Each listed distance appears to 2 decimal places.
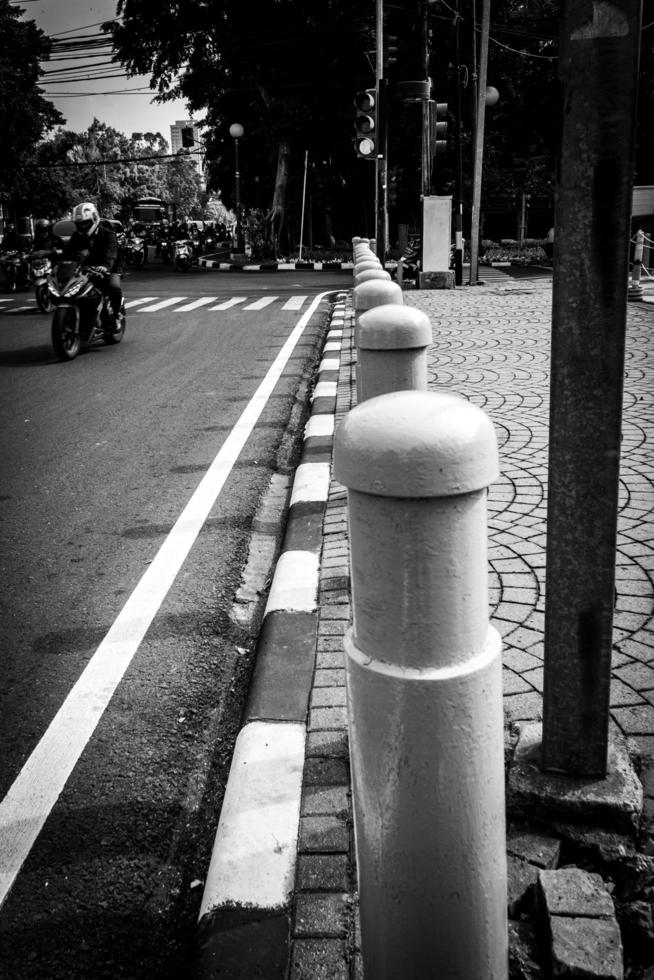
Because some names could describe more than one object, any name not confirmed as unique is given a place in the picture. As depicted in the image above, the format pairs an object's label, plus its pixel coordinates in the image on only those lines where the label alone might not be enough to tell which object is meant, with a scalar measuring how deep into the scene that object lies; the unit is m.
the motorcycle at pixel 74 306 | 9.82
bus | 57.38
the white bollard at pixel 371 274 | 6.05
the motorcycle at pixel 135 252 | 31.39
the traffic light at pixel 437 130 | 14.80
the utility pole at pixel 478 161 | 18.33
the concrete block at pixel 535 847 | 2.09
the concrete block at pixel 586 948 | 1.72
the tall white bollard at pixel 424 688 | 1.29
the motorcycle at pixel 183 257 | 28.69
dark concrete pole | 1.73
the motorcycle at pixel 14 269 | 19.28
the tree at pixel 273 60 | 30.36
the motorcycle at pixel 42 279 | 13.84
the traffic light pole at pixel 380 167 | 13.50
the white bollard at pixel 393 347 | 3.06
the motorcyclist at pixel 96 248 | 10.32
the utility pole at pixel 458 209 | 18.52
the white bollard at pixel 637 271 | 13.97
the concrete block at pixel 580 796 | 2.12
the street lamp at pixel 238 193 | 33.27
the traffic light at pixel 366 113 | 14.23
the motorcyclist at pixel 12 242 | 22.17
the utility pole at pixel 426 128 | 15.07
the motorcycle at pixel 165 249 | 35.16
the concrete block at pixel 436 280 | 17.86
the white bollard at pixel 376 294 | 4.51
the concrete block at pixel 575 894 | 1.84
